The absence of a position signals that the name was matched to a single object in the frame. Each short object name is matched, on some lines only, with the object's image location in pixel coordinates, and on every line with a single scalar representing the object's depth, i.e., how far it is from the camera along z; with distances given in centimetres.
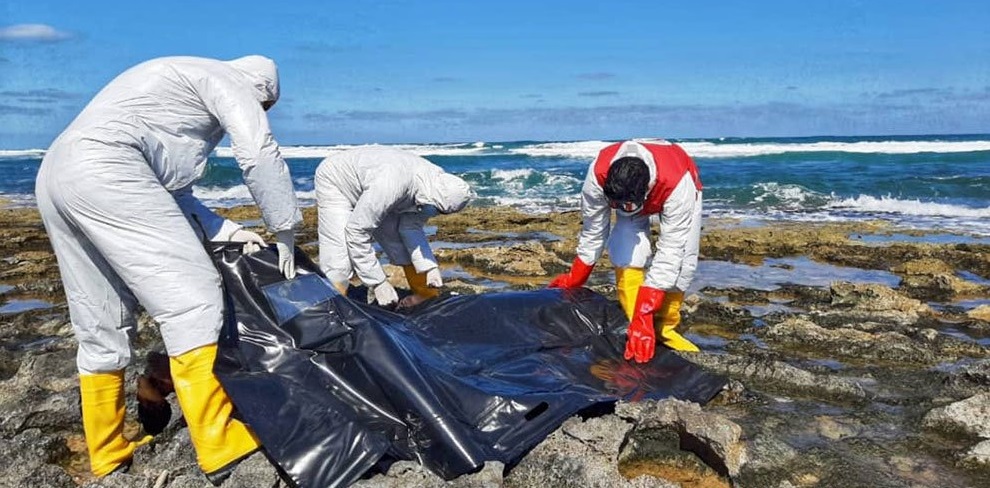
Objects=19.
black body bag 291
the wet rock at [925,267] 786
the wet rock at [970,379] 423
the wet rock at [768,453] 337
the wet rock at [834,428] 372
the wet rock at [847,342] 490
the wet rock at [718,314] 586
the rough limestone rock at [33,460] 308
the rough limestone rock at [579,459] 304
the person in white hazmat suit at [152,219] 270
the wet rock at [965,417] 370
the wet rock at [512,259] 805
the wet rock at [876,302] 591
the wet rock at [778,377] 427
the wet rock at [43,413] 364
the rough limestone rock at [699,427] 329
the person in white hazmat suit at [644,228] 414
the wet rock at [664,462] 334
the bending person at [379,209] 491
